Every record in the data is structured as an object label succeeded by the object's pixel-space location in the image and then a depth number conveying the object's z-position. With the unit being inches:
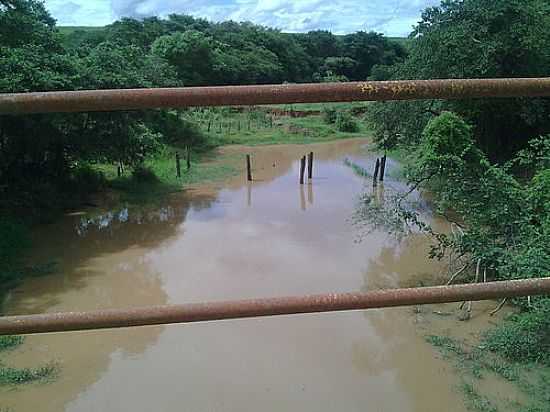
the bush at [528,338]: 242.7
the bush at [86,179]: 558.3
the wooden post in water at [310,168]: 733.6
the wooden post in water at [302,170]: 704.4
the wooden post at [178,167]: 710.5
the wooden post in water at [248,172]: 706.3
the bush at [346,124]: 1201.3
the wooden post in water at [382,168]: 676.5
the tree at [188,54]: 1091.9
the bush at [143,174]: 641.6
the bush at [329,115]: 1253.6
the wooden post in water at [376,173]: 685.3
